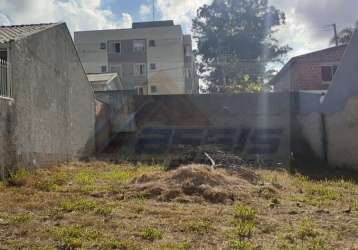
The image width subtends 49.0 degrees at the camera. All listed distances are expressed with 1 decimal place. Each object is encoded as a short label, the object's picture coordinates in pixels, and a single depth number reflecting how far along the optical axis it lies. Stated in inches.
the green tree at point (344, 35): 1358.8
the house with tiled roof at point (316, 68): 944.9
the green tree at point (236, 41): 1454.2
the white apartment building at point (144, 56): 1464.1
